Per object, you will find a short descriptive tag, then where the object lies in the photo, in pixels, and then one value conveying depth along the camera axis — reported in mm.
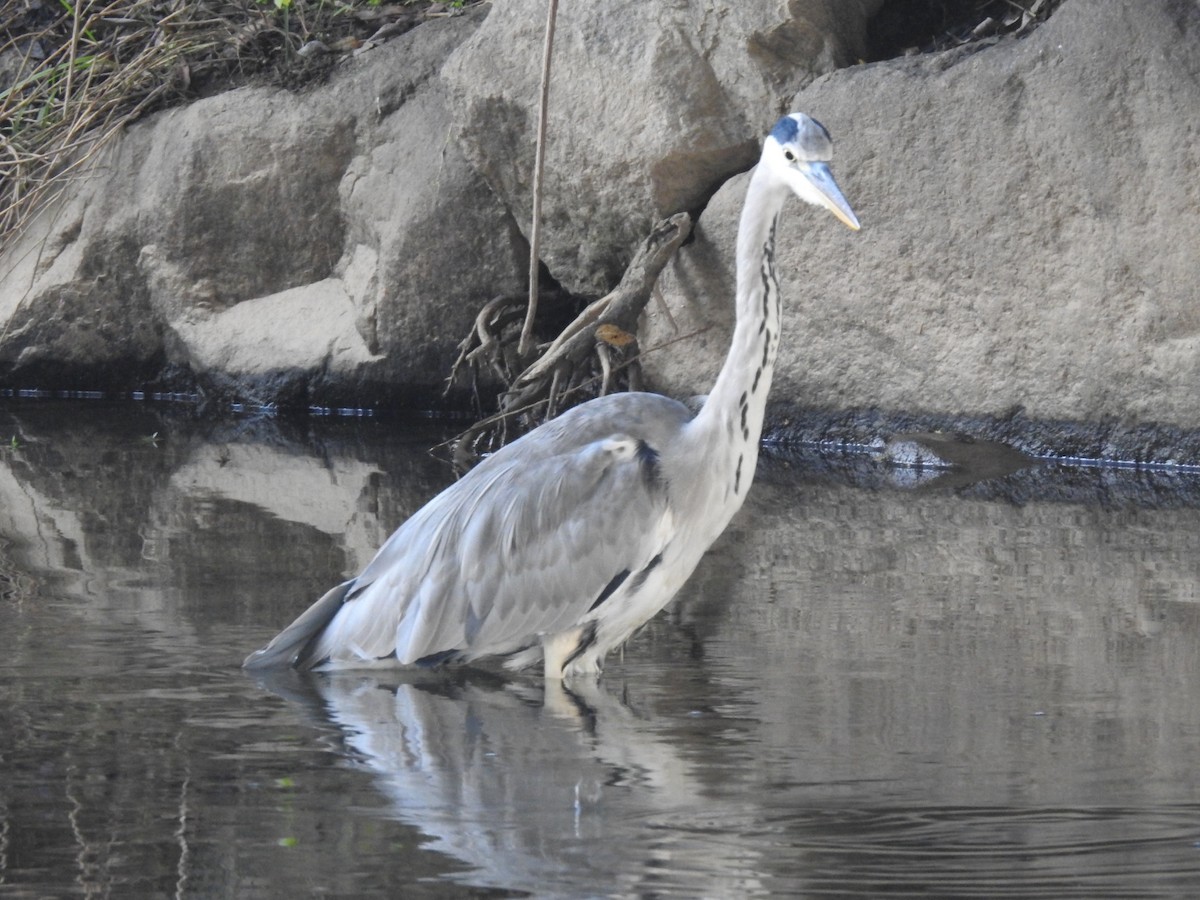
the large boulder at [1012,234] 15461
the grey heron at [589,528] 9078
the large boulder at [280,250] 19656
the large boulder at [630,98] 17344
